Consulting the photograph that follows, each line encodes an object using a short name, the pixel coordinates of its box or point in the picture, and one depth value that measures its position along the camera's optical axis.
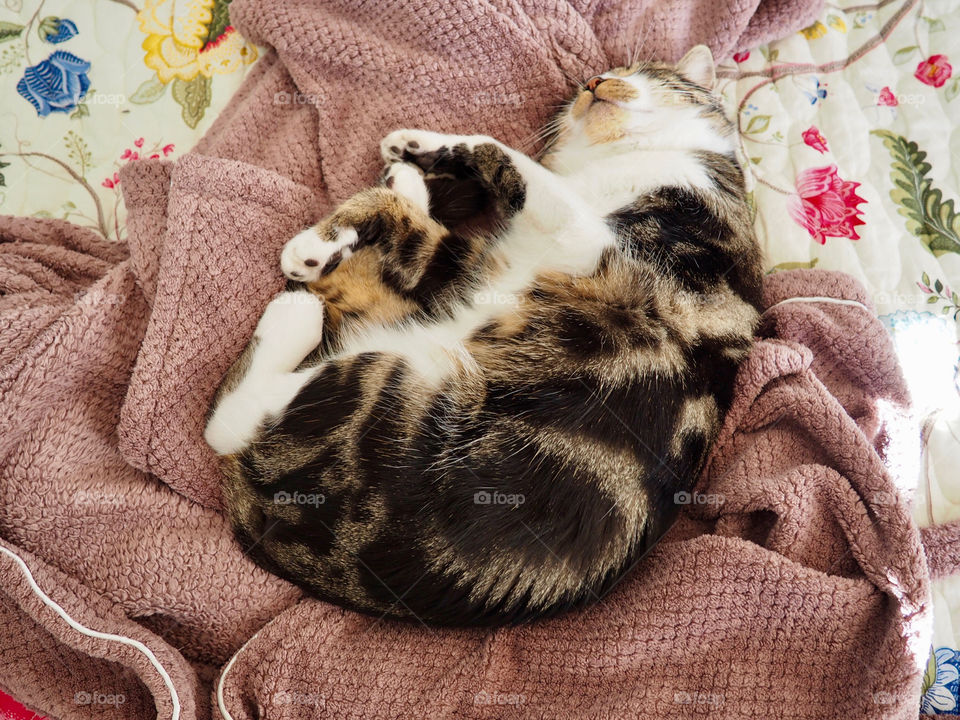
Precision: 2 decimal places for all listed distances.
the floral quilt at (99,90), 0.61
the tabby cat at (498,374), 0.46
